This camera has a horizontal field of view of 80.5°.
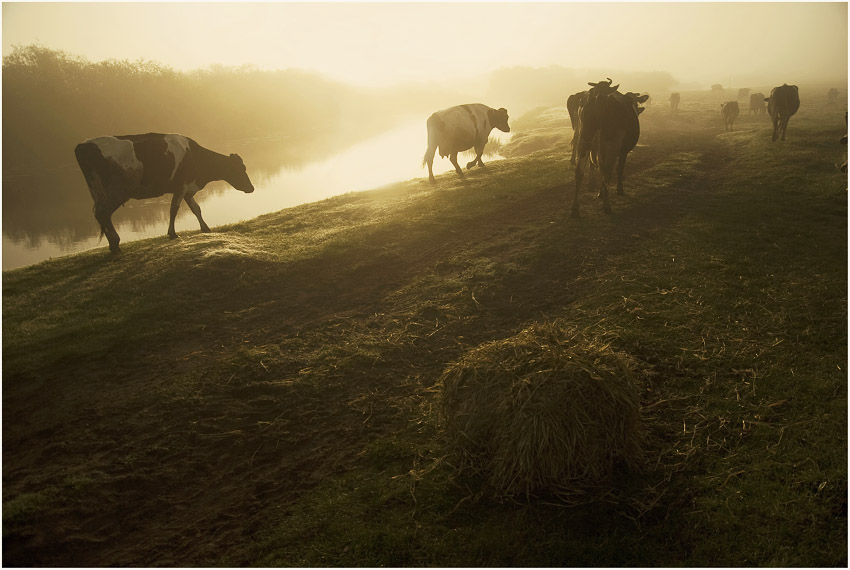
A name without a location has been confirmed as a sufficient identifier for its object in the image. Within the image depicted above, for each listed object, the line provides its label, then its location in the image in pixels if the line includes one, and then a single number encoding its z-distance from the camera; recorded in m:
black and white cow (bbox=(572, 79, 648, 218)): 11.40
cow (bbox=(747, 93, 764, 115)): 32.66
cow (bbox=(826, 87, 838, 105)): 35.06
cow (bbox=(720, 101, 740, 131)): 27.08
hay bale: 4.27
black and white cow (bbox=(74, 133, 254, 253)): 11.12
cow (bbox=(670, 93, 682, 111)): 37.31
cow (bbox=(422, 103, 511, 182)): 18.03
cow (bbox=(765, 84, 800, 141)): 20.00
